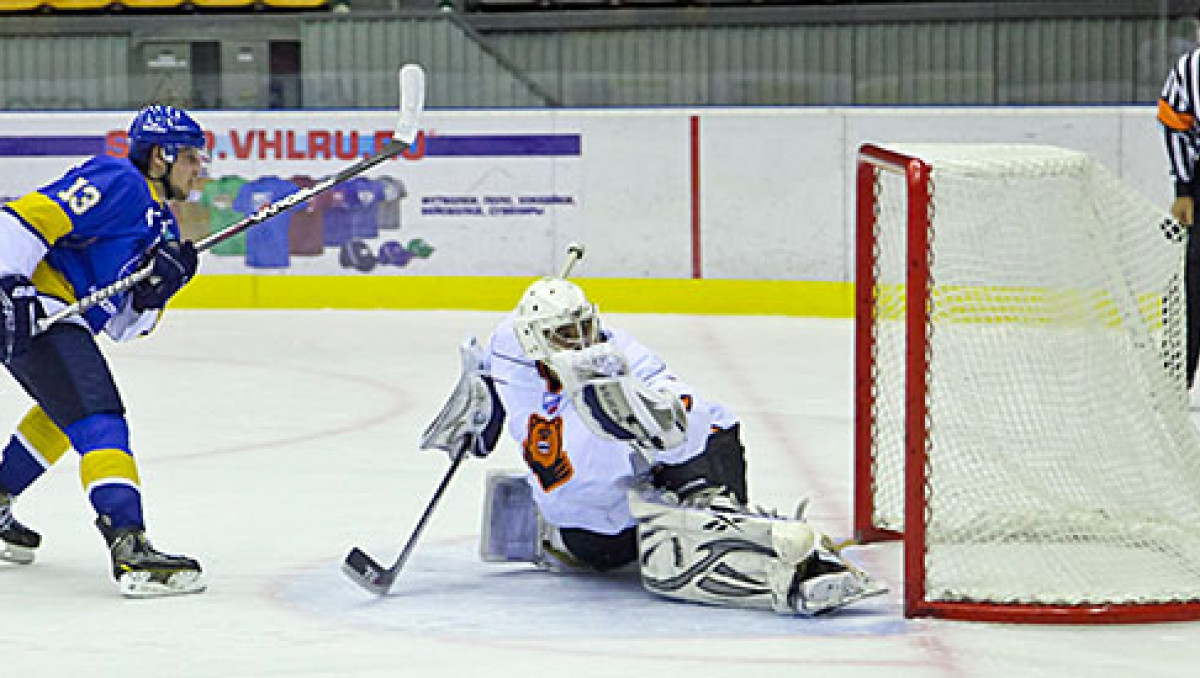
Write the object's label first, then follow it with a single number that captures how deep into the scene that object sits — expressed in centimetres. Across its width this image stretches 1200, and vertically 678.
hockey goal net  697
